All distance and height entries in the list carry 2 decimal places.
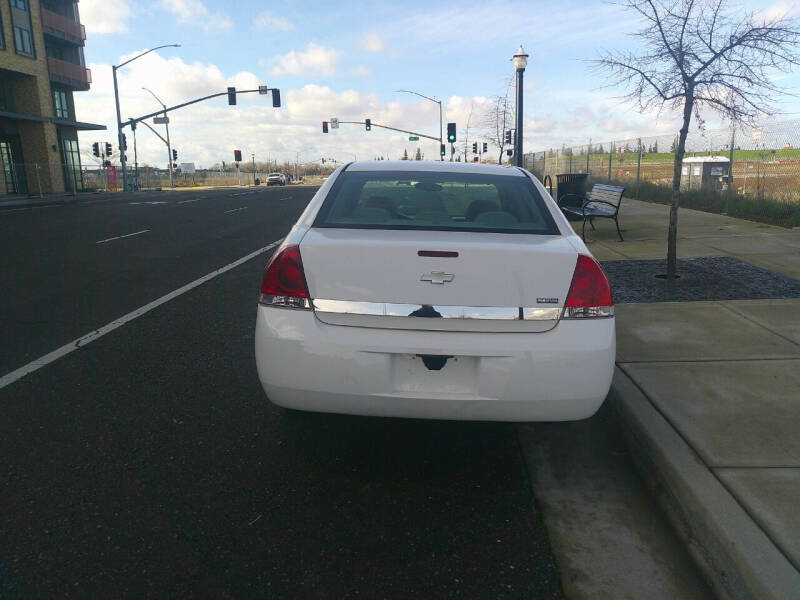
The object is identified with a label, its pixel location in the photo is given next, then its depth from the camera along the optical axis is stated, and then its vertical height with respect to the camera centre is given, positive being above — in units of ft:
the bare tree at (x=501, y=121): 117.87 +6.24
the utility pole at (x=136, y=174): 168.51 -2.60
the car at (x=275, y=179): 255.70 -6.43
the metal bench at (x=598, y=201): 37.81 -2.67
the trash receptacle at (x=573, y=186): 48.56 -2.08
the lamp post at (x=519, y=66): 62.13 +8.09
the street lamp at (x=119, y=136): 138.30 +5.72
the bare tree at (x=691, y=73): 23.56 +2.88
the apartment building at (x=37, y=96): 123.03 +13.27
